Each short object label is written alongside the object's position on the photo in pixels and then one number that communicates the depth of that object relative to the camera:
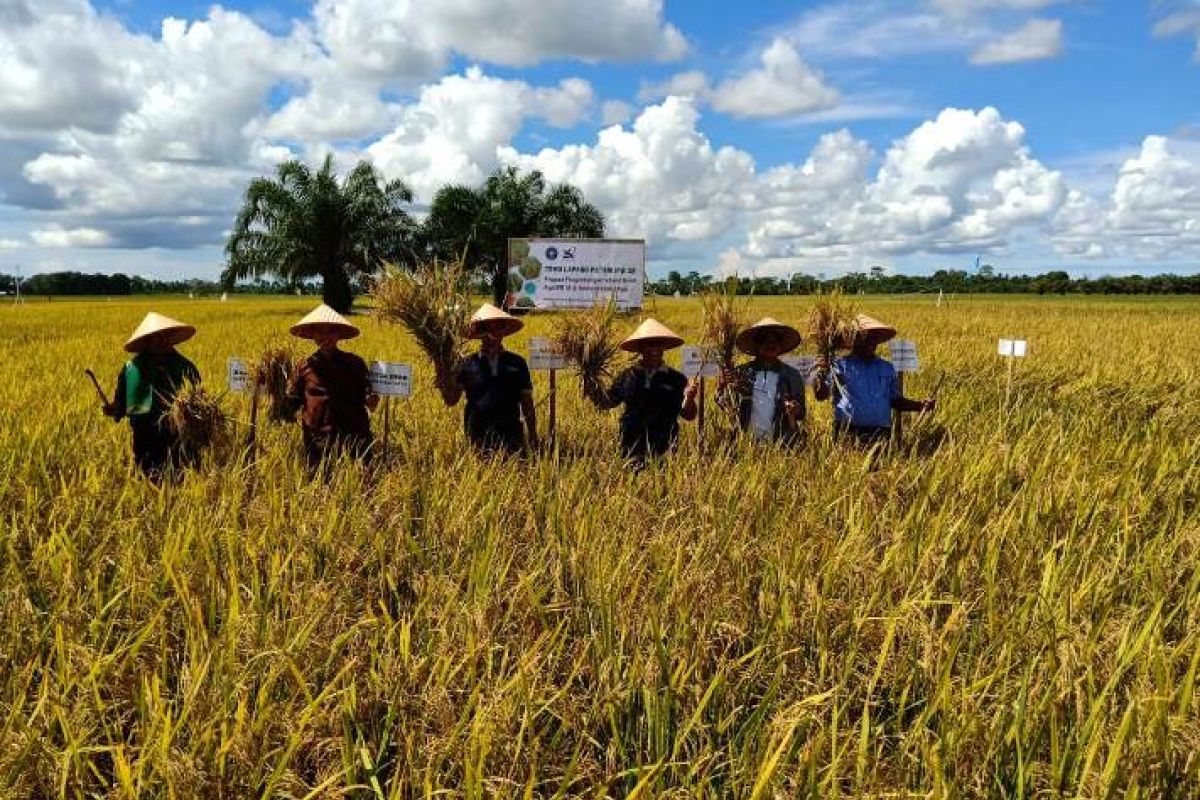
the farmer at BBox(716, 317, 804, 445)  4.70
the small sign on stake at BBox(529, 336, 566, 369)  4.87
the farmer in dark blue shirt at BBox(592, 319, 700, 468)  4.63
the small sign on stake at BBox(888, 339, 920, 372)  4.93
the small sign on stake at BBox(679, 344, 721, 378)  4.59
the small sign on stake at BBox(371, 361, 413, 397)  4.49
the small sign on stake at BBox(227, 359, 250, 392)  4.58
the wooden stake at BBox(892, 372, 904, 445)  5.02
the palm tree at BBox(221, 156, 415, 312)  30.33
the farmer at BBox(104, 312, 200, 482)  4.27
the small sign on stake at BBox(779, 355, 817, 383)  4.93
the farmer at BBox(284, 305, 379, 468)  4.45
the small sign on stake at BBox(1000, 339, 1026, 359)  5.71
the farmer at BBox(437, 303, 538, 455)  4.71
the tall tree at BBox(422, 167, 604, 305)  34.00
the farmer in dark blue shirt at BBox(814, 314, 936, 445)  4.87
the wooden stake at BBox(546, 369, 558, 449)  4.79
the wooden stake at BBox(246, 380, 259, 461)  4.50
